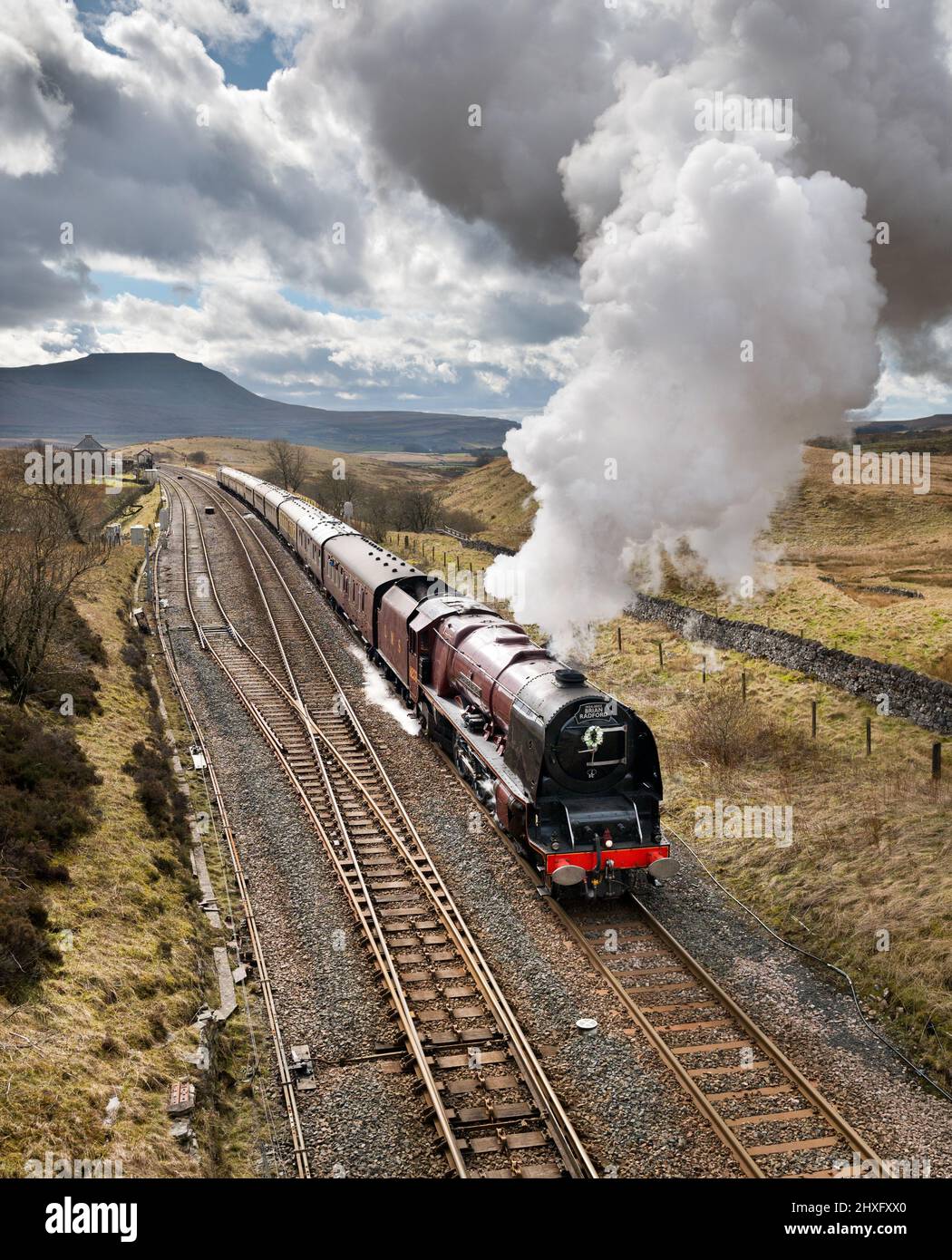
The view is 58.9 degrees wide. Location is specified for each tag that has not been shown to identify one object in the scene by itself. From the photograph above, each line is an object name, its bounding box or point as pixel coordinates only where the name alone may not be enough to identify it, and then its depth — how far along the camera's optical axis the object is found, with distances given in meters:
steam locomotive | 14.47
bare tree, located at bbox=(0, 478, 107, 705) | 19.58
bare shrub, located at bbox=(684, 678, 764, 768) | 20.66
